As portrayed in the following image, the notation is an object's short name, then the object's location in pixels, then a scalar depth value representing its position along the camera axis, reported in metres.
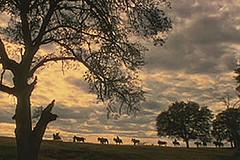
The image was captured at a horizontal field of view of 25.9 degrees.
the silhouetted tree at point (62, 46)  24.75
